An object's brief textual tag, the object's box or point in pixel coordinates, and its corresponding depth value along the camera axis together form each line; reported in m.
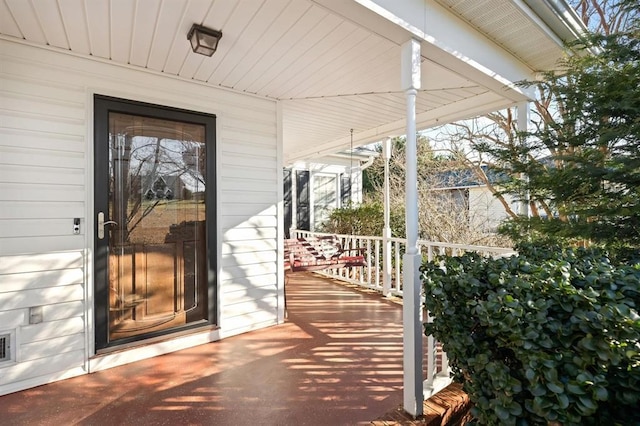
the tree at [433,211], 6.07
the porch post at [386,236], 4.63
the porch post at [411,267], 1.89
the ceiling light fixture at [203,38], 2.14
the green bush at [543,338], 1.07
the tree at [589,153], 1.81
